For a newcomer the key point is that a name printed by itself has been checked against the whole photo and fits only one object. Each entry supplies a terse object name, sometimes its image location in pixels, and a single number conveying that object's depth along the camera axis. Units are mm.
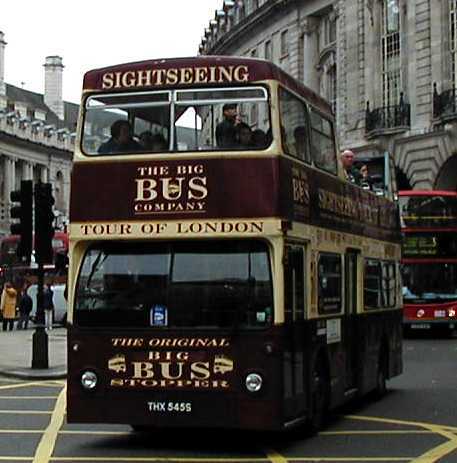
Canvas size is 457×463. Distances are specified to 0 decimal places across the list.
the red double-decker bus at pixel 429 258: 31484
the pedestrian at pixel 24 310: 41709
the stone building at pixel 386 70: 47156
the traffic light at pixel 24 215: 20938
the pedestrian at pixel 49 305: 40719
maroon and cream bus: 10898
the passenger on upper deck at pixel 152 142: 11438
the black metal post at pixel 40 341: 21828
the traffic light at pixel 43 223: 20906
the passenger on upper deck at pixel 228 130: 11305
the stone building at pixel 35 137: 106188
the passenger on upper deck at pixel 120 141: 11570
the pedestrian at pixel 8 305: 40044
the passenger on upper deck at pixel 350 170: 14904
